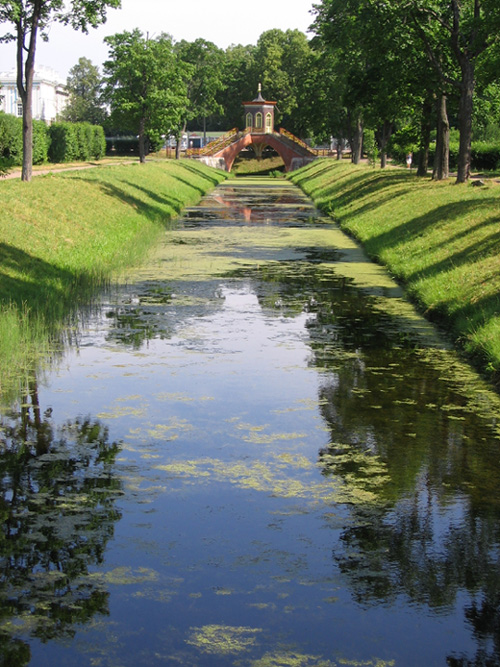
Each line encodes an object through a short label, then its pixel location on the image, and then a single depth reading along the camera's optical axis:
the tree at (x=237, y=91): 116.94
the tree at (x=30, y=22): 27.34
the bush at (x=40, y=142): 48.88
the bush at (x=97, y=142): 66.31
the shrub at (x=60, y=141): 56.03
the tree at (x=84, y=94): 126.25
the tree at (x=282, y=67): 112.88
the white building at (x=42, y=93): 125.69
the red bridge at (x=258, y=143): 92.88
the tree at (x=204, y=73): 96.62
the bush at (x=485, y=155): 51.97
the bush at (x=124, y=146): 97.06
